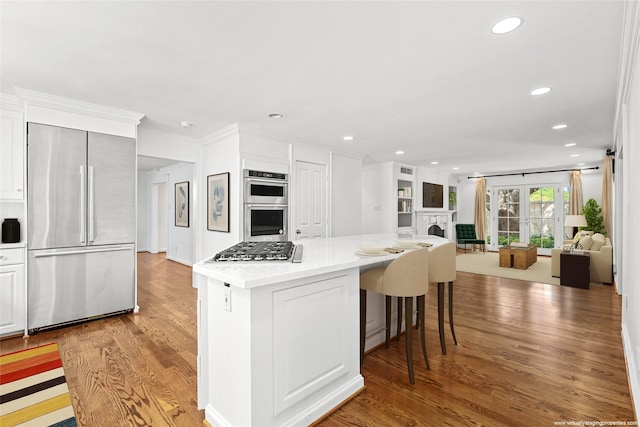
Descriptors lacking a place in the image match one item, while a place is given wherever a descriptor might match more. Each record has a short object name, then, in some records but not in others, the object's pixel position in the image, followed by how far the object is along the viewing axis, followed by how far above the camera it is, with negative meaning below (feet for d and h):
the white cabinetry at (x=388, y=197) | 23.71 +1.39
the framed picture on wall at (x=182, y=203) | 23.11 +1.02
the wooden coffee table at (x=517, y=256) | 20.90 -2.91
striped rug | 6.02 -3.83
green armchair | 30.35 -1.95
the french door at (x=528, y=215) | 27.35 -0.13
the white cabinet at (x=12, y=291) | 9.72 -2.30
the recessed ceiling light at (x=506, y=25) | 6.04 +3.78
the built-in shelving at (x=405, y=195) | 24.47 +1.61
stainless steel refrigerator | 10.11 -0.24
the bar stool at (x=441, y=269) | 8.43 -1.49
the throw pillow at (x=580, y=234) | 19.76 -1.44
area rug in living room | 18.16 -3.71
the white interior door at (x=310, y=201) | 16.19 +0.80
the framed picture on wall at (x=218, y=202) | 14.28 +0.68
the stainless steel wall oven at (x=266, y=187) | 13.94 +1.34
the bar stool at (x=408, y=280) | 7.06 -1.51
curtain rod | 25.54 +3.73
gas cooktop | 6.20 -0.78
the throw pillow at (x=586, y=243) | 17.89 -1.73
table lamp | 21.72 -0.55
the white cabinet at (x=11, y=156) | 9.98 +2.04
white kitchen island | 5.09 -2.25
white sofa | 16.61 -2.48
